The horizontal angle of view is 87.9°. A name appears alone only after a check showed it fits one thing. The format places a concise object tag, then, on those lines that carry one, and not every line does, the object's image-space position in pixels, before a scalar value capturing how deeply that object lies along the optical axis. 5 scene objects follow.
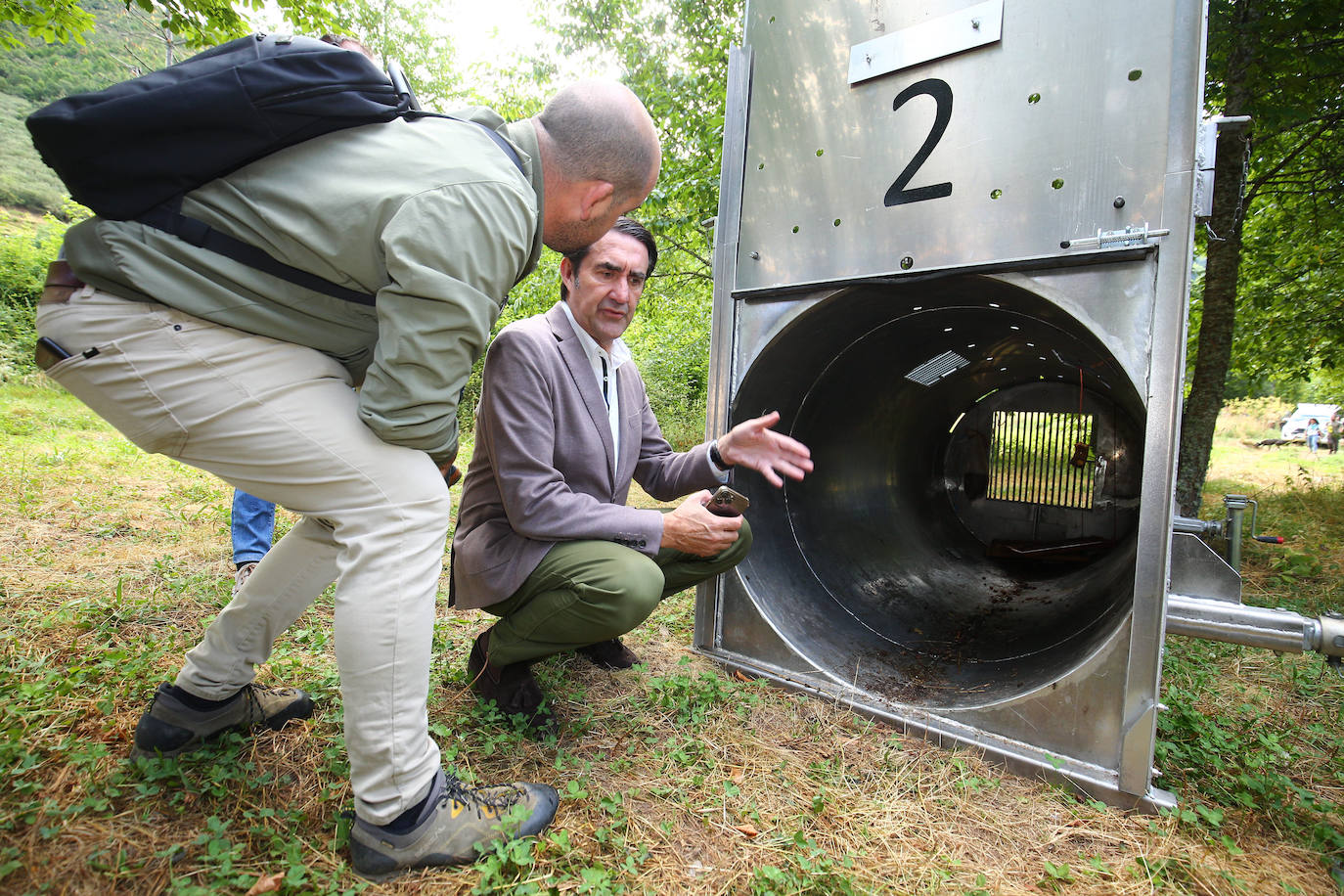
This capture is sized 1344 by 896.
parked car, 23.02
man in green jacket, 1.31
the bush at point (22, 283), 13.64
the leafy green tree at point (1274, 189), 3.83
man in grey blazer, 2.02
